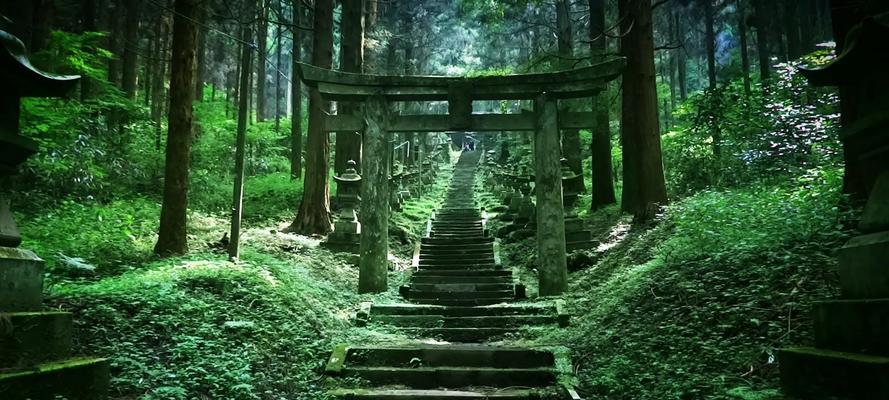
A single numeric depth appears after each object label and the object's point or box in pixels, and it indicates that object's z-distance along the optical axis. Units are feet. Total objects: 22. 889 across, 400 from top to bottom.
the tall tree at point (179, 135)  29.55
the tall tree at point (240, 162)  30.30
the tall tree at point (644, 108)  38.27
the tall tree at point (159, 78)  65.92
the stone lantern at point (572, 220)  44.57
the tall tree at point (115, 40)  58.97
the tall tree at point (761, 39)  74.39
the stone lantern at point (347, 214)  44.34
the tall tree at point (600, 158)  54.75
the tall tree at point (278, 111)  87.32
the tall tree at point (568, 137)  60.85
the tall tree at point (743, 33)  80.02
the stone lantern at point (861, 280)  10.47
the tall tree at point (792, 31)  70.64
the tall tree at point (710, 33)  85.10
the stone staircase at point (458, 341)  21.21
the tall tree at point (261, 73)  71.46
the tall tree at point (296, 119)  66.80
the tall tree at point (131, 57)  57.17
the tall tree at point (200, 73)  69.26
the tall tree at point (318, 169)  46.21
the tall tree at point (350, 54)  50.42
